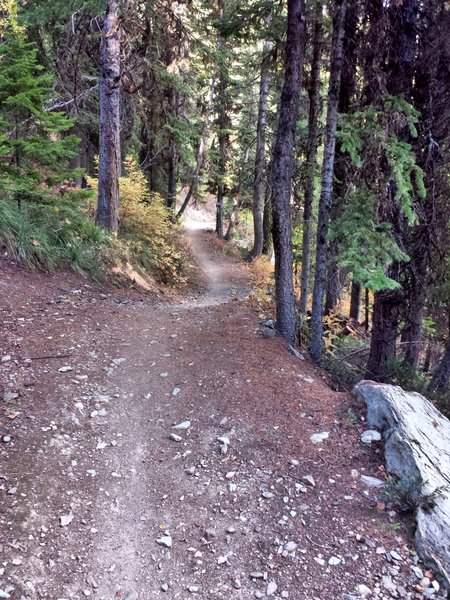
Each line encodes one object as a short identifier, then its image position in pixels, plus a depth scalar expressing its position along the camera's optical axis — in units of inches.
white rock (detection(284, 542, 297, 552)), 128.0
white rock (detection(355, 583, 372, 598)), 115.0
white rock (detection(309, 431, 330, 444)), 173.2
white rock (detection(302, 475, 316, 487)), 150.9
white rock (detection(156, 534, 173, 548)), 129.6
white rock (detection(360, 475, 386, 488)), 150.3
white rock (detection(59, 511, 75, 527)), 129.7
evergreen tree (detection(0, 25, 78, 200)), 281.3
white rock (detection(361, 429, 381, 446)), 171.9
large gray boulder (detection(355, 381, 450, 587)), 126.9
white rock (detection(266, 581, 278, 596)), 115.6
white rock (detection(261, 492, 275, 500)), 145.8
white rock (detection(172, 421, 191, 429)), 179.8
